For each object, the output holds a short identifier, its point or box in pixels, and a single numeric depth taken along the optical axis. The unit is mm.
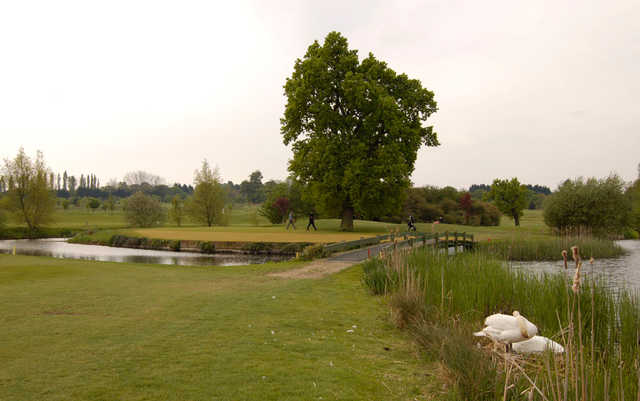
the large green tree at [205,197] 56312
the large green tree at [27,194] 50562
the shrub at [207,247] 31547
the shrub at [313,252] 19844
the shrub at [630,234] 41531
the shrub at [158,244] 34469
